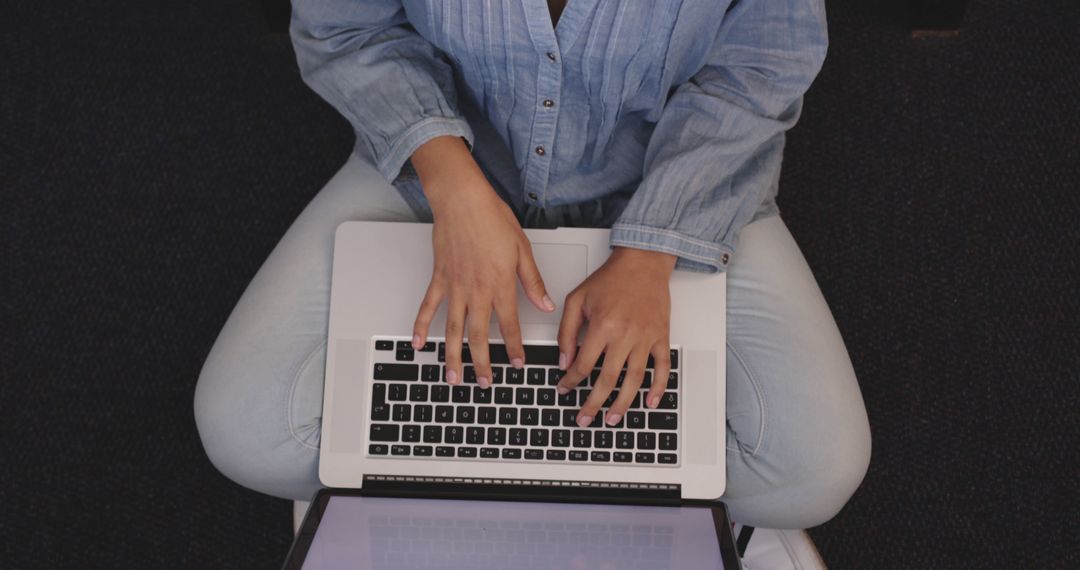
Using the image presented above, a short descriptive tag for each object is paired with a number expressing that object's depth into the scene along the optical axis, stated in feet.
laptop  2.80
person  2.70
